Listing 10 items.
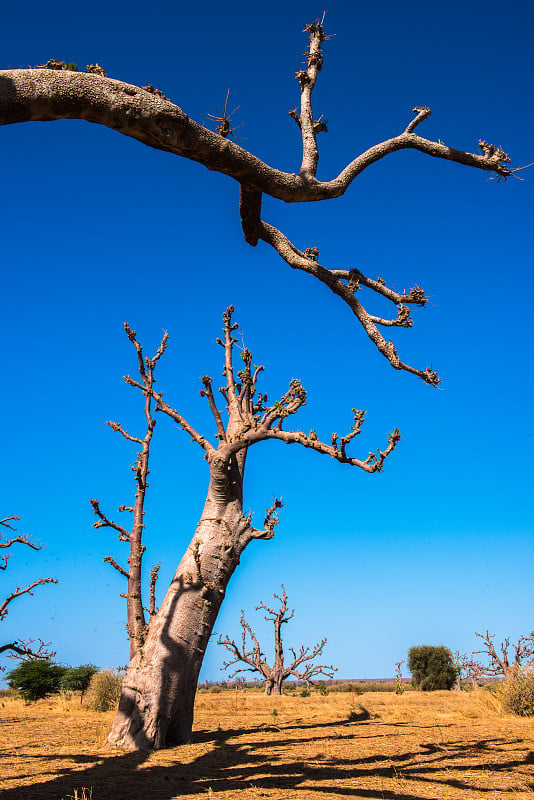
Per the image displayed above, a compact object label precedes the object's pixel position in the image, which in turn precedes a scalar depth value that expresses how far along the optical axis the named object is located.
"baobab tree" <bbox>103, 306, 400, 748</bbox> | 7.15
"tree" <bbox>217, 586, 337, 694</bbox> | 20.92
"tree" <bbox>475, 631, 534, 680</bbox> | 21.86
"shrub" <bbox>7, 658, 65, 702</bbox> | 19.94
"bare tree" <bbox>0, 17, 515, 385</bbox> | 3.17
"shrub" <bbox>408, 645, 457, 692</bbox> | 29.50
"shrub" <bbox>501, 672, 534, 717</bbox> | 10.89
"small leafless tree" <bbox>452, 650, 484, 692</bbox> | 23.45
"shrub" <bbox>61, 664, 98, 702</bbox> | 22.89
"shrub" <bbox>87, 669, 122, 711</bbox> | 13.66
